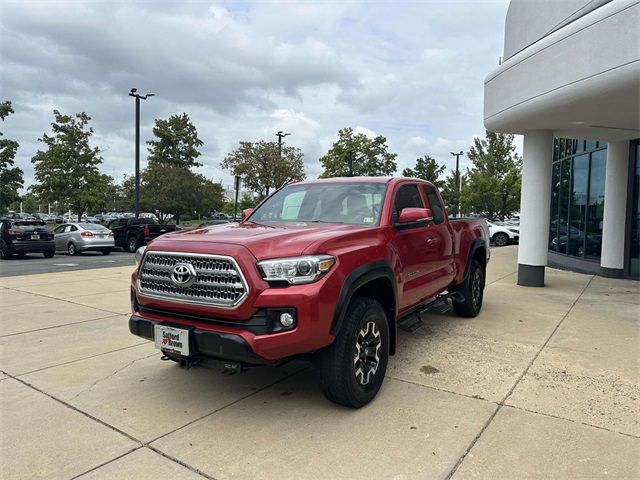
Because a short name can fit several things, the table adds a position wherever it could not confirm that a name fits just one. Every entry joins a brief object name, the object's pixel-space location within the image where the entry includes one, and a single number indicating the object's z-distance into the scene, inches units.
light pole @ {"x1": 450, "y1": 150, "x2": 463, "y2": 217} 1589.6
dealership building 267.9
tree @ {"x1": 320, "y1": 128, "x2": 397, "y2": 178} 1417.3
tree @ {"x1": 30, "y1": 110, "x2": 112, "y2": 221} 1115.9
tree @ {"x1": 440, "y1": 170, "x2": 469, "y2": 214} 1745.8
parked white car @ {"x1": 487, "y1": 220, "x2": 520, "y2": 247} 982.4
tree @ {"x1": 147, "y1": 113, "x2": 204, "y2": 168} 2164.1
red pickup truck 127.8
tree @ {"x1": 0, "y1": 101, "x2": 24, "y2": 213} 942.6
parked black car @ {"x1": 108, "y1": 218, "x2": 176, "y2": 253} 809.5
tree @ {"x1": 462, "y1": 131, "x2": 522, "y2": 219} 1391.5
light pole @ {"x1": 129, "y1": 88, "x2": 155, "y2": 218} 867.4
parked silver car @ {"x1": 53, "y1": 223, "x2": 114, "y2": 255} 754.8
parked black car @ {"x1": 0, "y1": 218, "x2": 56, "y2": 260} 687.7
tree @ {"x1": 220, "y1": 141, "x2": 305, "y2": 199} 1229.1
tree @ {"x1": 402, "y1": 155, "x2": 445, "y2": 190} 1857.8
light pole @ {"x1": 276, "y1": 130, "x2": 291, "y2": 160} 1128.8
